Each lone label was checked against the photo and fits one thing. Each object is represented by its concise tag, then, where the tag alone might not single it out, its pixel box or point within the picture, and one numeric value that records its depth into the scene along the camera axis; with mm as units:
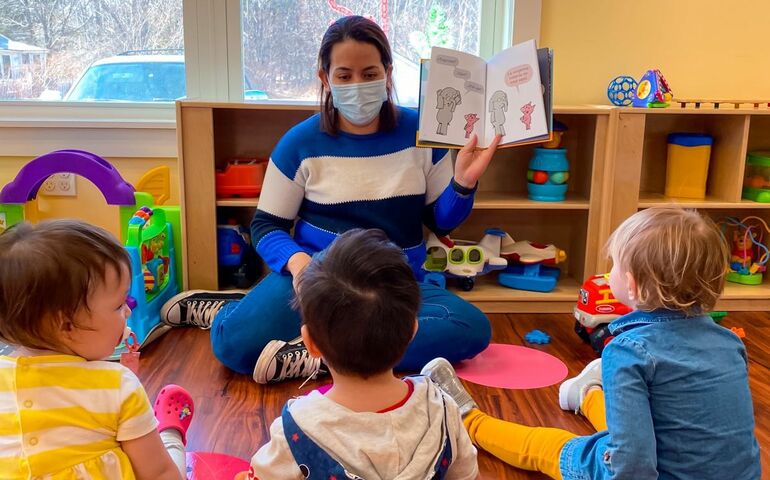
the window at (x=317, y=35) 2479
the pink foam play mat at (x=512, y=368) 1717
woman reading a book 1680
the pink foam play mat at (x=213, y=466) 1281
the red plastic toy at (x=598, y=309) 1879
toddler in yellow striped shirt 822
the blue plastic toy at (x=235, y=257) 2299
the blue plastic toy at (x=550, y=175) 2311
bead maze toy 2457
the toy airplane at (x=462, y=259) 2271
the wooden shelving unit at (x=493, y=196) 2172
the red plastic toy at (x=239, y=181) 2268
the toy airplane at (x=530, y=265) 2332
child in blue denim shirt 958
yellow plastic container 2369
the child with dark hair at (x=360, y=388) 818
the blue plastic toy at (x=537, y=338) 2018
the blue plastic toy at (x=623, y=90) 2289
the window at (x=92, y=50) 2441
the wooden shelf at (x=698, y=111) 2184
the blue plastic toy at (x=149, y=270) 1900
